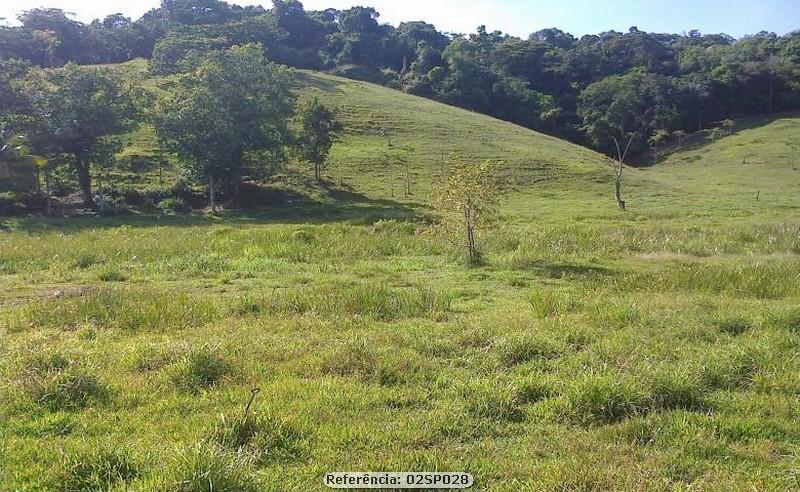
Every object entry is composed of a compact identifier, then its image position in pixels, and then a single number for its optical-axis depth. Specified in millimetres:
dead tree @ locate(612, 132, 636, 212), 38766
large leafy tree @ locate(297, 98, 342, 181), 44906
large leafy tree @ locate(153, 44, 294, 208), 38219
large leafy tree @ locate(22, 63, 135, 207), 35875
